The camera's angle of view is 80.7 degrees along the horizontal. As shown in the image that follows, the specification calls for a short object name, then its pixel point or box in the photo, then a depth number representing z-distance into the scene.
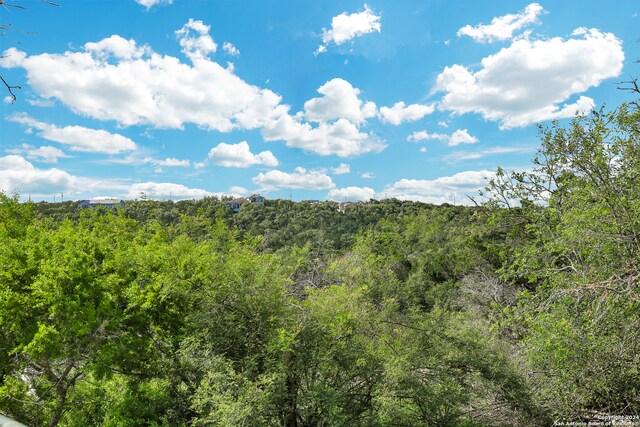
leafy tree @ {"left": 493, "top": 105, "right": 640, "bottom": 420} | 6.31
